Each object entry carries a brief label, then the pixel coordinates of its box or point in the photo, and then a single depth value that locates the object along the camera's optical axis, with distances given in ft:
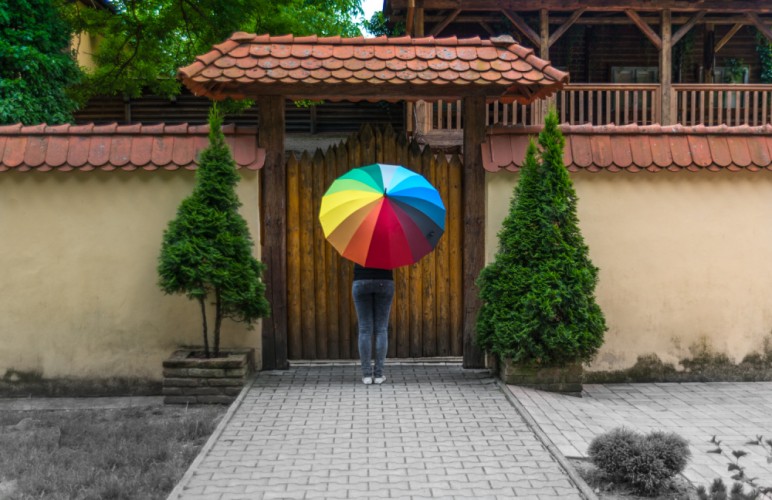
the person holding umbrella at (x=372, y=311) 23.16
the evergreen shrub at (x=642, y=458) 15.02
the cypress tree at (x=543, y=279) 22.80
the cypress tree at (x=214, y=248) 22.41
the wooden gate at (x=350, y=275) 25.77
